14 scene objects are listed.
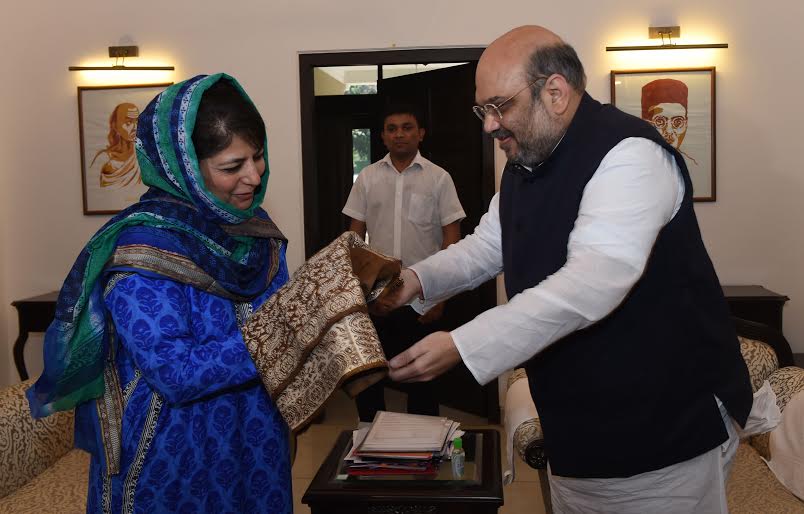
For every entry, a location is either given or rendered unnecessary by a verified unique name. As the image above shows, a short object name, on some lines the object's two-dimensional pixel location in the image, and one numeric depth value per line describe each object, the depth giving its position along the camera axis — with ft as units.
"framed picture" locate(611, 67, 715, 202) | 17.56
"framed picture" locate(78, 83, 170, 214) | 18.49
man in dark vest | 5.50
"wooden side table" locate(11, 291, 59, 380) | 17.80
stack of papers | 9.36
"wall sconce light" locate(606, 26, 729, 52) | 17.28
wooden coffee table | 8.79
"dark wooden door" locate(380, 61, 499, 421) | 17.78
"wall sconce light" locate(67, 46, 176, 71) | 18.17
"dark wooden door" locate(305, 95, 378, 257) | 22.33
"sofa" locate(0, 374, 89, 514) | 10.14
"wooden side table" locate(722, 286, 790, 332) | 16.33
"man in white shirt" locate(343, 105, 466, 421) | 17.02
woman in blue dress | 5.56
